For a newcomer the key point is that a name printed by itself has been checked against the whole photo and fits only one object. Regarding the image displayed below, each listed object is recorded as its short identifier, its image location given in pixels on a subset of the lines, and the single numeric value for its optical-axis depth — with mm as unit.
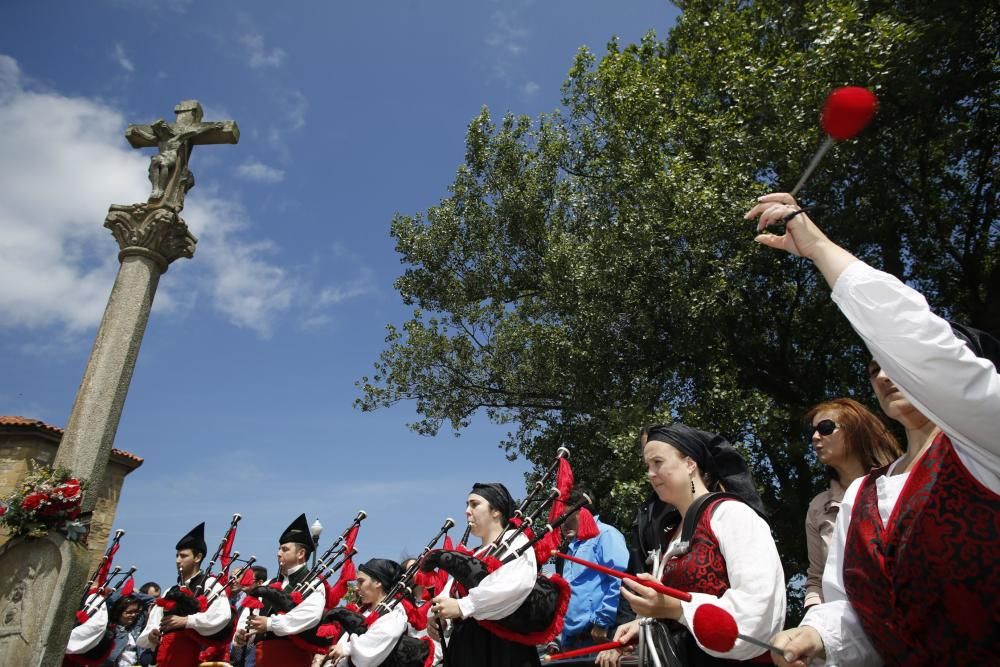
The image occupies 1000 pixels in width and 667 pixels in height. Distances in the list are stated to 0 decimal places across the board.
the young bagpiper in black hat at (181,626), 7191
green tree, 9711
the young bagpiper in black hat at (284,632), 6484
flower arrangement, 5977
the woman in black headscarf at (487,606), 4027
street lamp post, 7887
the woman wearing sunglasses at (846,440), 3584
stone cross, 8070
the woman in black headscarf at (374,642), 5574
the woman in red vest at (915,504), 1477
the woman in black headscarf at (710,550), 2309
